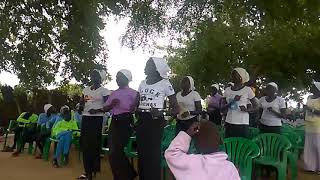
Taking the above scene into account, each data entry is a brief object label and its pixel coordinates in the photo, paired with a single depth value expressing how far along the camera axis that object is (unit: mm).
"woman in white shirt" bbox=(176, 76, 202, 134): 4566
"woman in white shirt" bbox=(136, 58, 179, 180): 3583
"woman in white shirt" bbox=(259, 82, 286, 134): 4909
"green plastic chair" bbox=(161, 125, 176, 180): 3801
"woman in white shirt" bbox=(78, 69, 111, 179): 4423
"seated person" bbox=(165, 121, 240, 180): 1828
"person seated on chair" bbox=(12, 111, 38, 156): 6889
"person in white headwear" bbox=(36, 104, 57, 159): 6516
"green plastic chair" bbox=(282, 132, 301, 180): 3972
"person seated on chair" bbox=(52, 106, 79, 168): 5756
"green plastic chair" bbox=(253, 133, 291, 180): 3633
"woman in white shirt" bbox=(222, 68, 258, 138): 4147
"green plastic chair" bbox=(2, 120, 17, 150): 7612
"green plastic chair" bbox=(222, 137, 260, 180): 3322
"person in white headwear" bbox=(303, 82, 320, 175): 5013
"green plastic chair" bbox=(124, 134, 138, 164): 4167
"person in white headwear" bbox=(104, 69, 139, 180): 3730
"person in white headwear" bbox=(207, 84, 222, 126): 5834
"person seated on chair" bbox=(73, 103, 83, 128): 7068
